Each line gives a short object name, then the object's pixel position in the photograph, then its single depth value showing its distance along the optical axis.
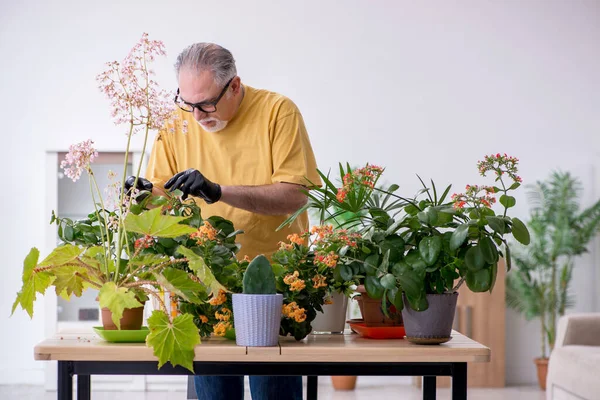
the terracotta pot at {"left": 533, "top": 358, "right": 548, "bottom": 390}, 5.74
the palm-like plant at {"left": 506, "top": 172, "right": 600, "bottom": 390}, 5.75
